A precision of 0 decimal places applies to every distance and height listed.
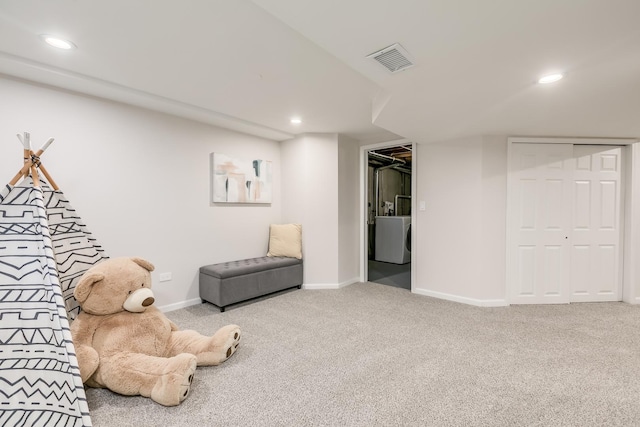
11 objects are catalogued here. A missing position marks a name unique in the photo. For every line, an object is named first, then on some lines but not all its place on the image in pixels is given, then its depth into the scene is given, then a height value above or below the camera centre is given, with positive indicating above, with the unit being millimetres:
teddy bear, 1658 -886
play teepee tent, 1403 -619
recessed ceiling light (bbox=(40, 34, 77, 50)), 1760 +1082
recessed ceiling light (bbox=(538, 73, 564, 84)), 1801 +849
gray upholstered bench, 3076 -828
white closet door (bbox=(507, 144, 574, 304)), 3318 -180
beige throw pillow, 3934 -451
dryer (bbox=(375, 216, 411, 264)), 5809 -648
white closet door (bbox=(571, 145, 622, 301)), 3379 -198
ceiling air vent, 1525 +860
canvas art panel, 3480 +390
